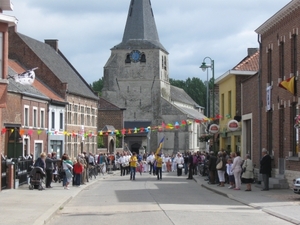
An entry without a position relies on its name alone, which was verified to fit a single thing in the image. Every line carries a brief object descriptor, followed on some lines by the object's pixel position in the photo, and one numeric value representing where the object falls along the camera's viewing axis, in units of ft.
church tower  356.38
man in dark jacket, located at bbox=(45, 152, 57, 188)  106.01
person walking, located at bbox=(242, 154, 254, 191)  94.43
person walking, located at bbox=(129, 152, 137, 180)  135.59
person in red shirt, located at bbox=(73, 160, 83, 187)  113.29
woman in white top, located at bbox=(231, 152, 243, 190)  97.86
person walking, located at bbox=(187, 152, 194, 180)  140.87
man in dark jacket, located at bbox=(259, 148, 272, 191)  91.71
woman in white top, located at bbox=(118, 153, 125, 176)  163.10
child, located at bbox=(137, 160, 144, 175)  178.91
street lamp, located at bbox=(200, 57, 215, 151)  148.97
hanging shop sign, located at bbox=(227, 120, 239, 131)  131.44
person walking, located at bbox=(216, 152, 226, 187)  108.17
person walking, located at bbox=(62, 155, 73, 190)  106.52
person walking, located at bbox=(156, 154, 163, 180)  138.31
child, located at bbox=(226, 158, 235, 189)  102.99
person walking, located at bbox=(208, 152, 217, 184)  115.44
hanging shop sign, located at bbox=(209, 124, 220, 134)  149.89
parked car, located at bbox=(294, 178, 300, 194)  73.77
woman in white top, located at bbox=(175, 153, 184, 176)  164.65
